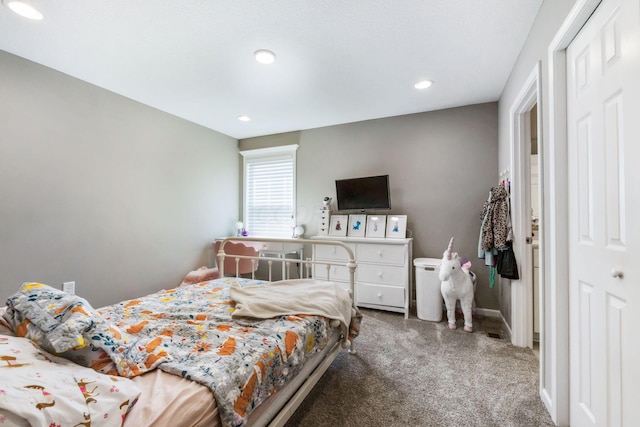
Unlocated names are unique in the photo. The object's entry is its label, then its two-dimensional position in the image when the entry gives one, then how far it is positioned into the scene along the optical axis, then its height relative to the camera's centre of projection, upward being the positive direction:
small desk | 3.82 -0.44
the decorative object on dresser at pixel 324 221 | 3.77 -0.06
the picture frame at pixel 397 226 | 3.36 -0.11
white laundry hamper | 2.91 -0.81
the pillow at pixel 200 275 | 3.50 -0.76
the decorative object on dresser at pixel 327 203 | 3.81 +0.20
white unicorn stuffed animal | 2.67 -0.67
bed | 0.74 -0.56
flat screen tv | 3.45 +0.32
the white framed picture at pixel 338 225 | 3.69 -0.10
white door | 0.98 +0.01
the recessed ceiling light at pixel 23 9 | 1.69 +1.33
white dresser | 3.06 -0.63
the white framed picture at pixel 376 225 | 3.46 -0.10
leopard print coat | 2.46 -0.03
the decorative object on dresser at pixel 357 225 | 3.58 -0.10
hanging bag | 2.30 -0.40
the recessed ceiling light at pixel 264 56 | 2.17 +1.32
